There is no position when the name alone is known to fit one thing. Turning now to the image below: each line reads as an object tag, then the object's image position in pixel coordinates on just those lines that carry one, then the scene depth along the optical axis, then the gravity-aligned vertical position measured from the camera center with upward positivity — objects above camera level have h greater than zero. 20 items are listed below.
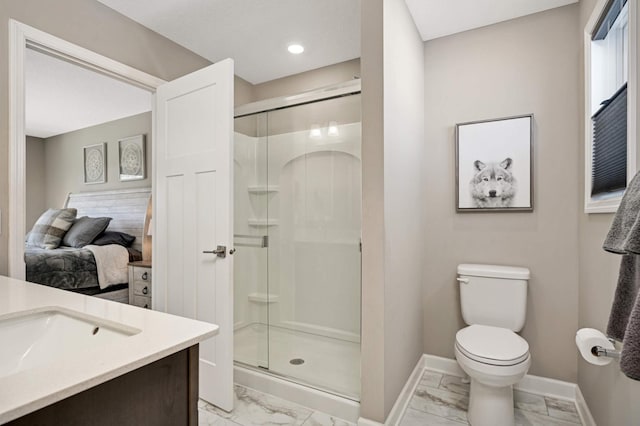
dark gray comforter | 2.97 -0.52
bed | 3.04 -0.40
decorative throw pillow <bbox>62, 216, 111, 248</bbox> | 3.72 -0.21
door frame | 1.67 +0.42
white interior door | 1.94 +0.02
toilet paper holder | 1.05 -0.44
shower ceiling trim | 2.16 +0.80
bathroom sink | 0.91 -0.36
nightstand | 3.10 -0.67
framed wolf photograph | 2.14 +0.31
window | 1.37 +0.48
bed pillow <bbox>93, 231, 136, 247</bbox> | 3.70 -0.30
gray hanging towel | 0.83 -0.12
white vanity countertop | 0.55 -0.30
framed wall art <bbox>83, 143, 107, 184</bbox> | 4.54 +0.67
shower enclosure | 2.41 -0.18
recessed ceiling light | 2.63 +1.30
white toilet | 1.63 -0.68
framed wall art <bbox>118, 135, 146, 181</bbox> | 4.07 +0.68
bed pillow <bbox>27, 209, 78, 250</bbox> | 3.81 -0.20
